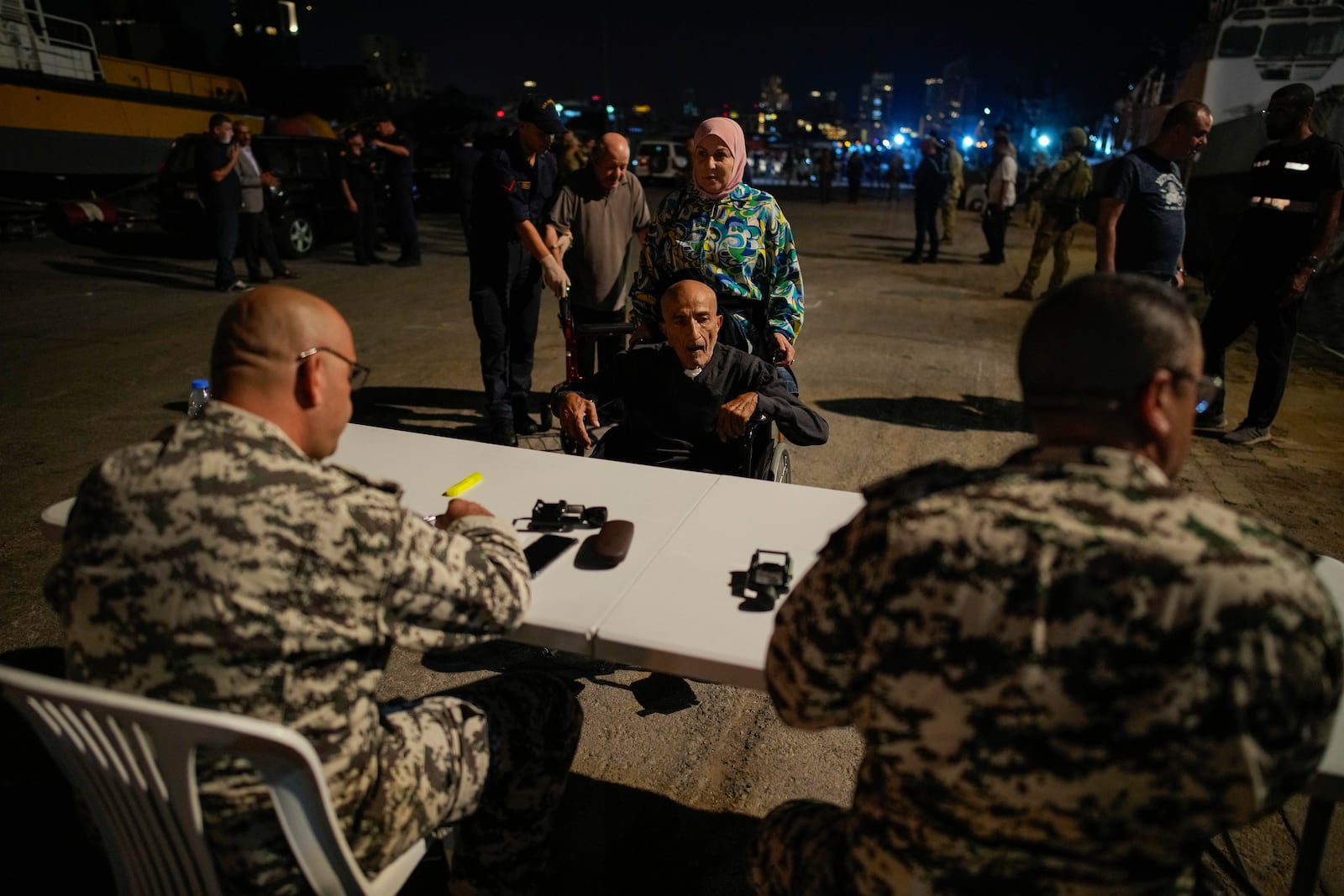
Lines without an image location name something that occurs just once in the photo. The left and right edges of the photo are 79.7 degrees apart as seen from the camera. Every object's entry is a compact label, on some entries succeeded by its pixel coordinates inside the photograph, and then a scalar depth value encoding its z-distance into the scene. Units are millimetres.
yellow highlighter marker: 2486
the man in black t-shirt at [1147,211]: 4738
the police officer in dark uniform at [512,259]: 4895
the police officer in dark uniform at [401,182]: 11344
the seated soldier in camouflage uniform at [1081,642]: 1050
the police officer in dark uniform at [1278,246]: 4754
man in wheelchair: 3127
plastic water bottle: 2901
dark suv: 11844
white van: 28641
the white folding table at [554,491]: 1876
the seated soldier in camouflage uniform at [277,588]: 1324
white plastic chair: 1247
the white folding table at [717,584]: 1748
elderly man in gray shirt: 5102
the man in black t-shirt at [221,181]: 9438
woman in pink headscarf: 3695
